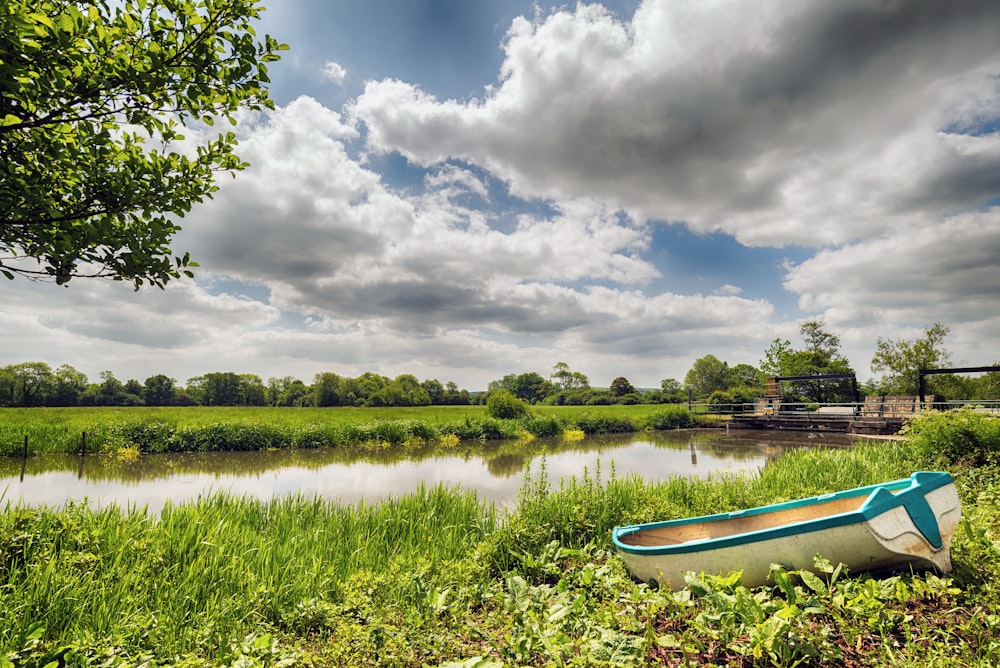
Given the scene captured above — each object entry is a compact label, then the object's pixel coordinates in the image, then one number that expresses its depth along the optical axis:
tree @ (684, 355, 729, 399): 70.56
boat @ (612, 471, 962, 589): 3.60
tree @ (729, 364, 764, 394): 67.00
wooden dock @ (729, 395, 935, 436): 21.80
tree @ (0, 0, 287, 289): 2.97
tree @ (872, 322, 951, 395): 37.03
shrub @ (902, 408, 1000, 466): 9.58
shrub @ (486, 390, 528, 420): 28.17
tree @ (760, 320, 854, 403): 40.08
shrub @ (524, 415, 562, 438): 25.94
